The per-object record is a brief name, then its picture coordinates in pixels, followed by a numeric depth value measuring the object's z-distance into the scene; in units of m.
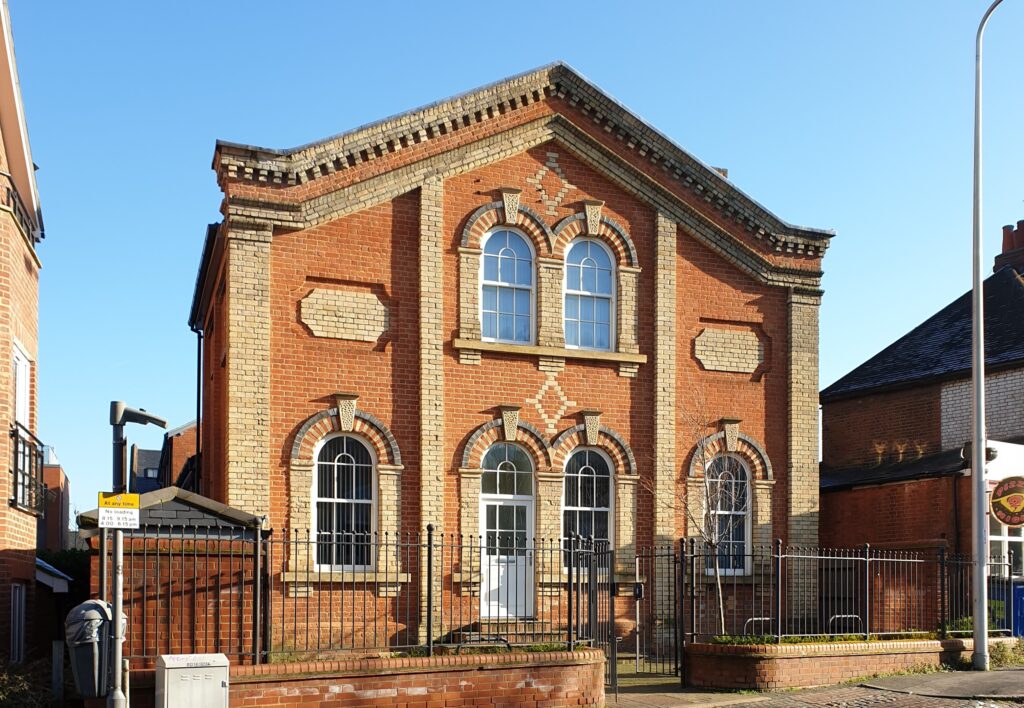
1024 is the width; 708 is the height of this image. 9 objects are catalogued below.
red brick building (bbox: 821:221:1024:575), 21.66
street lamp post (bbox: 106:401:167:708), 11.36
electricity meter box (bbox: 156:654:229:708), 11.65
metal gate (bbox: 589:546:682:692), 19.25
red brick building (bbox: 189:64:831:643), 18.23
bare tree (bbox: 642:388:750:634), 20.50
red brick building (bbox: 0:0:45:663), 14.33
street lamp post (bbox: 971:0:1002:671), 17.34
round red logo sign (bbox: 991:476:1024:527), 20.84
